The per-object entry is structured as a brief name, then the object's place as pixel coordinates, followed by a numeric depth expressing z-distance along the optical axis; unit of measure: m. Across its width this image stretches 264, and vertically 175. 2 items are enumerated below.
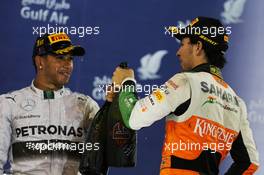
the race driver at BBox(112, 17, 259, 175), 6.25
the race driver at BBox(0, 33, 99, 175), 6.52
